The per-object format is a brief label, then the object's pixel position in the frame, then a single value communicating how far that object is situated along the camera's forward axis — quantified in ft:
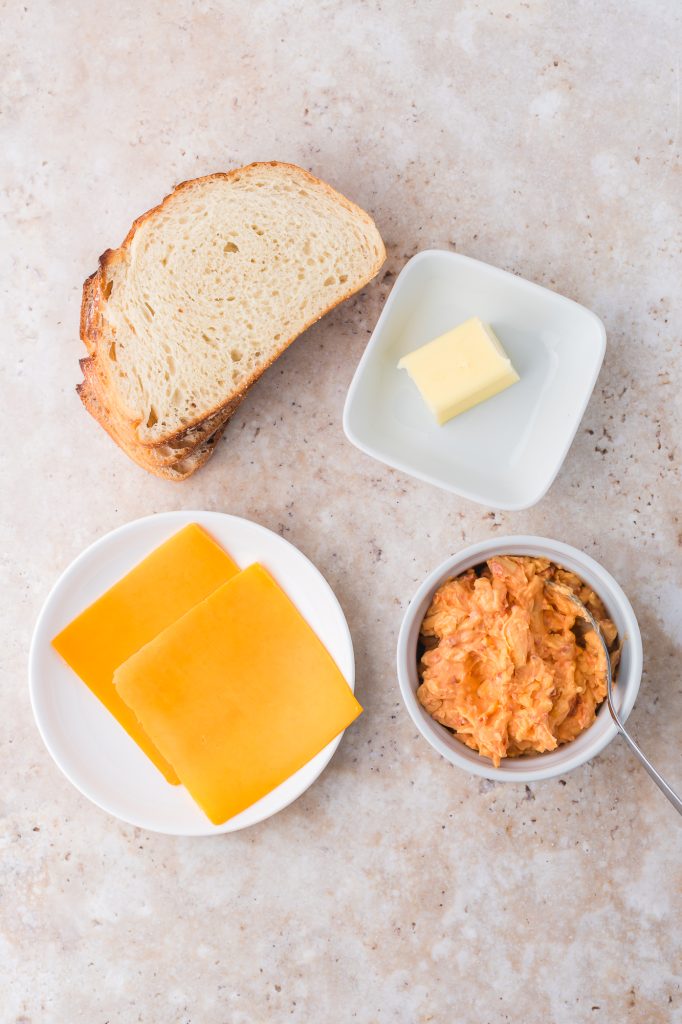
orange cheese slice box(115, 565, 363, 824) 2.46
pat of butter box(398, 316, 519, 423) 2.41
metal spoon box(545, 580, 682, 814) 2.30
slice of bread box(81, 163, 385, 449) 2.46
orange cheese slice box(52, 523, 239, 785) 2.48
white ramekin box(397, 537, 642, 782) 2.33
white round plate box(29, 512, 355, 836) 2.47
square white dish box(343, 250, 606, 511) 2.44
